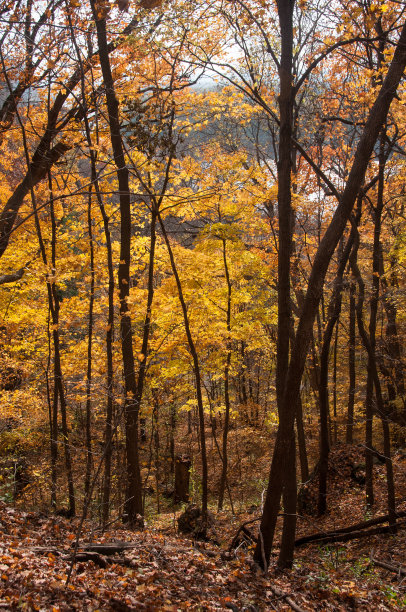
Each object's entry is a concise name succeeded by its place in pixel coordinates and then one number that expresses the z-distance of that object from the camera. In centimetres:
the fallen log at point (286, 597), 387
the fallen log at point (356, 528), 733
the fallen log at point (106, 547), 428
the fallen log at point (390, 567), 538
